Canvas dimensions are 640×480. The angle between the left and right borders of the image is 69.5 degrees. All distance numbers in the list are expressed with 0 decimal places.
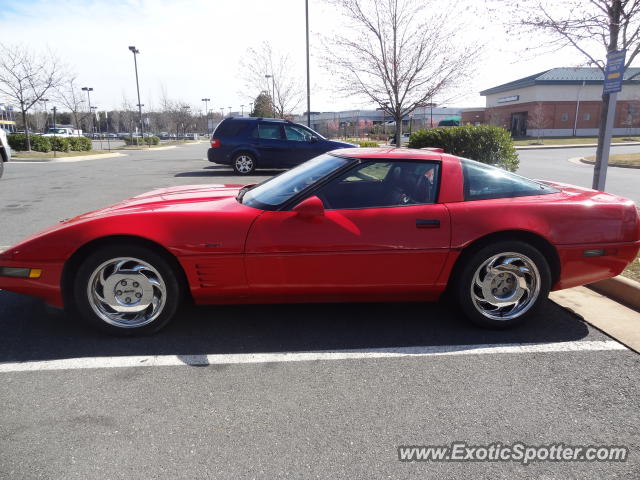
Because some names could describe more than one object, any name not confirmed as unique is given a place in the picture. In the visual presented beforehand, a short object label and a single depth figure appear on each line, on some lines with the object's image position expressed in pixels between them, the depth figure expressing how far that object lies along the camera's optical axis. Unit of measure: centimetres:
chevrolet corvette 309
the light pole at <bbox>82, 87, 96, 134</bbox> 5550
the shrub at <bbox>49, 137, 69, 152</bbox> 2575
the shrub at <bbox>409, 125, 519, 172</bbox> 902
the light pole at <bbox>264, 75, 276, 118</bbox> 2648
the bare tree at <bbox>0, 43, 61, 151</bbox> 2497
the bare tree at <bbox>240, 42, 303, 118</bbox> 2653
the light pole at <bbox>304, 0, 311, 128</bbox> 2086
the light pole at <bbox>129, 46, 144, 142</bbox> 3734
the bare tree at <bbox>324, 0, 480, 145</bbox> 1169
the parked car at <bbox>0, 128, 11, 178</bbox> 1149
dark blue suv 1370
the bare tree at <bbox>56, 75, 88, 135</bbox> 4178
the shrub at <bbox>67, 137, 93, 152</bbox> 2778
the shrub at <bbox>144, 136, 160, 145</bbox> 4428
